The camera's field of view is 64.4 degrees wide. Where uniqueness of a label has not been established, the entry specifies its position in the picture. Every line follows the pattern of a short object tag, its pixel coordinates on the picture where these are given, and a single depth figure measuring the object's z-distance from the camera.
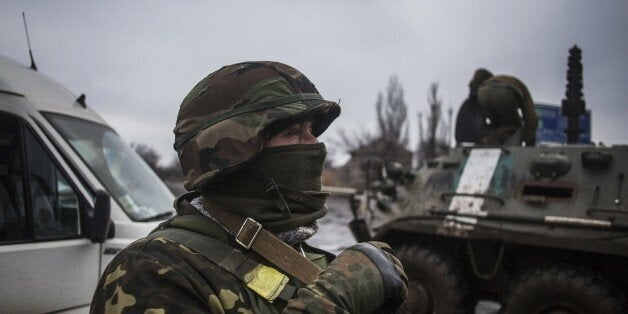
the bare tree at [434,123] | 36.41
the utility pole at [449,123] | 35.50
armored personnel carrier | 4.27
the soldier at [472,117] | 6.28
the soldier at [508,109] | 5.88
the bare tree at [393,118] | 40.69
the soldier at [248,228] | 1.26
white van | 2.56
